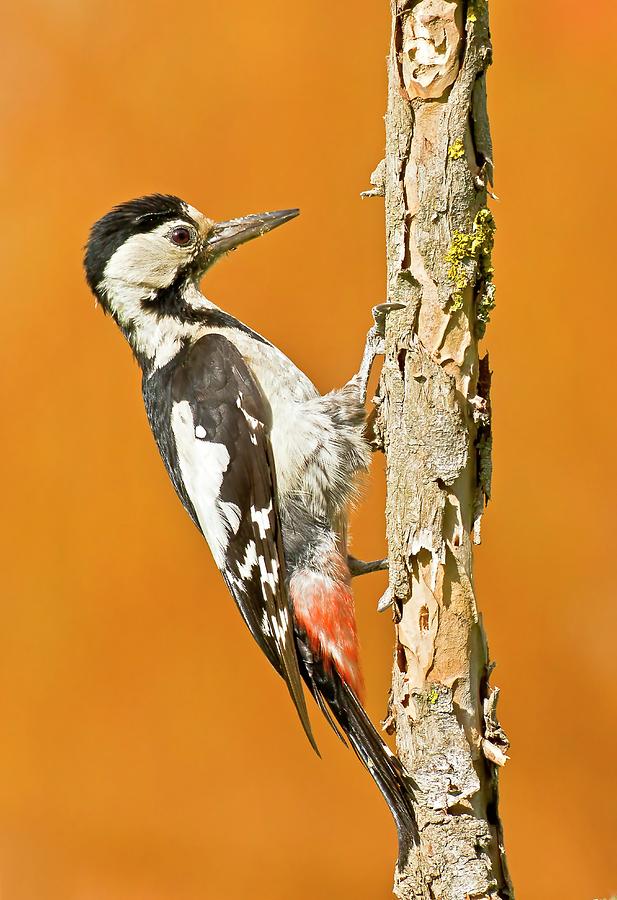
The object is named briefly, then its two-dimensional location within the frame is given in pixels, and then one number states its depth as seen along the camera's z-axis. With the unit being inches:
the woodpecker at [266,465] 184.0
